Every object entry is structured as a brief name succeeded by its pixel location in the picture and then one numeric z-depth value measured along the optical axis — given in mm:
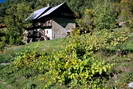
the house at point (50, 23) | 45062
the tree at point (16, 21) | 39738
